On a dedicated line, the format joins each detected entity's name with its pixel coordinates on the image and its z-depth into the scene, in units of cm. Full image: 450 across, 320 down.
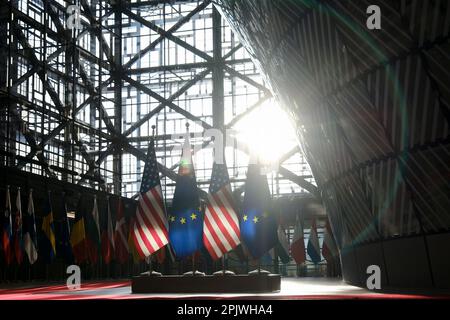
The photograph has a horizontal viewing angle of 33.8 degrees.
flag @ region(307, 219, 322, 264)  3272
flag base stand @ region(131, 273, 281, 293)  1554
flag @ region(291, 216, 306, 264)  3209
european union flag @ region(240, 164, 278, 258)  1612
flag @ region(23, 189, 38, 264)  2500
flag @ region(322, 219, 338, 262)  3244
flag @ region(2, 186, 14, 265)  2466
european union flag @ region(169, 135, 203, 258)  1611
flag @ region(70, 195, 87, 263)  2680
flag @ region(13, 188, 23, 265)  2492
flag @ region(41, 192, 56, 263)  2602
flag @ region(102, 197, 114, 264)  2852
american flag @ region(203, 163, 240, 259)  1628
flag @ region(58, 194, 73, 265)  2680
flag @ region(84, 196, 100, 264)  2788
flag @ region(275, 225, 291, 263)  3266
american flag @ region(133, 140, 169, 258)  1644
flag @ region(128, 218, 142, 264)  2768
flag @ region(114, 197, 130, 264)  2844
